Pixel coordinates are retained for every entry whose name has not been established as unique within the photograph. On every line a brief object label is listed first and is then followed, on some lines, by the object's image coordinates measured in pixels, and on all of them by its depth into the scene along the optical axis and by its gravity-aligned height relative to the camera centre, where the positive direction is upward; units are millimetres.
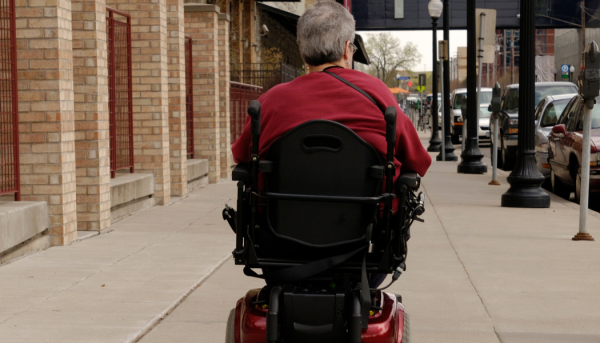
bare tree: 116312 +8083
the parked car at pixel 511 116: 19875 -31
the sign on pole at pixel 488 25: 17484 +1754
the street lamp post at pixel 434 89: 27094 +853
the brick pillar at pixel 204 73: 15352 +765
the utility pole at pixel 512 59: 79700 +5065
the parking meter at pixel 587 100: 8977 +136
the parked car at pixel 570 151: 12346 -535
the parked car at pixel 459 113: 31569 +86
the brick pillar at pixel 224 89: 16625 +531
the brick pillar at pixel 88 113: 9172 +65
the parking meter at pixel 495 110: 15359 +73
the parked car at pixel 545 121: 15703 -124
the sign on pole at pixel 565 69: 54906 +2719
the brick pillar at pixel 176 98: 13023 +287
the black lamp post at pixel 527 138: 11766 -311
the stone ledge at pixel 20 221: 7230 -848
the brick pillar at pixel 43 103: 8141 +154
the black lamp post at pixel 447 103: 24062 +332
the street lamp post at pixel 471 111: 18219 +84
